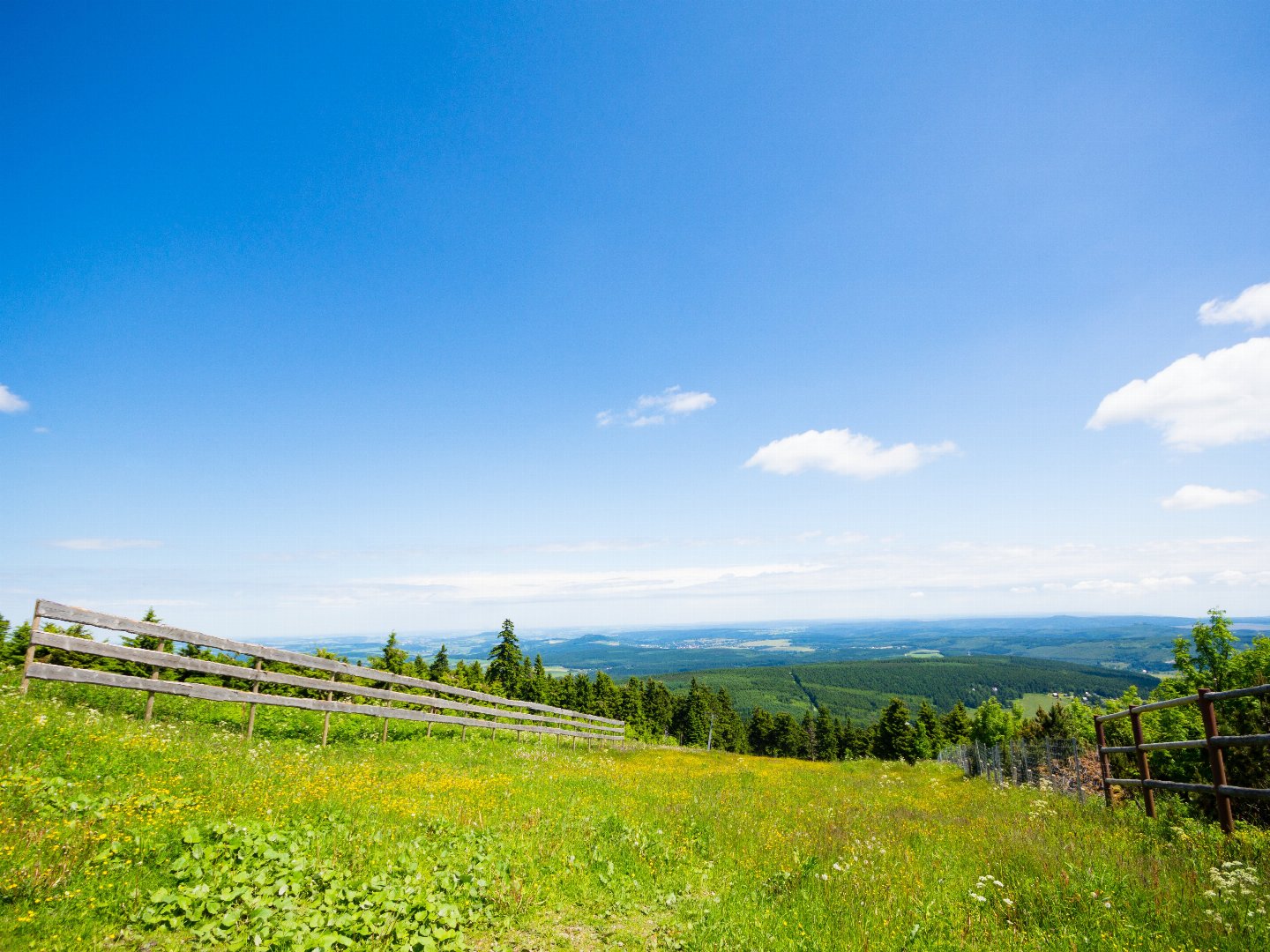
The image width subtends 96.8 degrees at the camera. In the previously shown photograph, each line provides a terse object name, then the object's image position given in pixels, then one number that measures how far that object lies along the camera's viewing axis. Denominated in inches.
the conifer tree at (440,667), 1818.4
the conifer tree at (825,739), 3575.3
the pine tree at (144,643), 429.1
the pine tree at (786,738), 3595.0
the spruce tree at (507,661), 2222.6
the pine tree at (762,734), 3617.1
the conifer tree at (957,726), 3272.6
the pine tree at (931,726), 3228.3
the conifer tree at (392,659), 1396.4
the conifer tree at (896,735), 3053.6
